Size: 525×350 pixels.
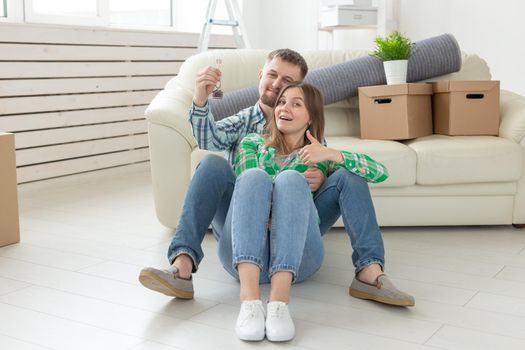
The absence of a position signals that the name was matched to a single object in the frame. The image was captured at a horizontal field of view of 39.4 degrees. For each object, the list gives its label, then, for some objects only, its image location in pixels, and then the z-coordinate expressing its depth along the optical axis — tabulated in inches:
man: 83.4
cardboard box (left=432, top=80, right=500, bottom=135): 127.5
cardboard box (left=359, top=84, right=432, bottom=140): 125.6
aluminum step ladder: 201.0
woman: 74.2
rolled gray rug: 133.2
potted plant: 129.6
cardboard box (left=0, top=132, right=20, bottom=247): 112.5
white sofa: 117.1
